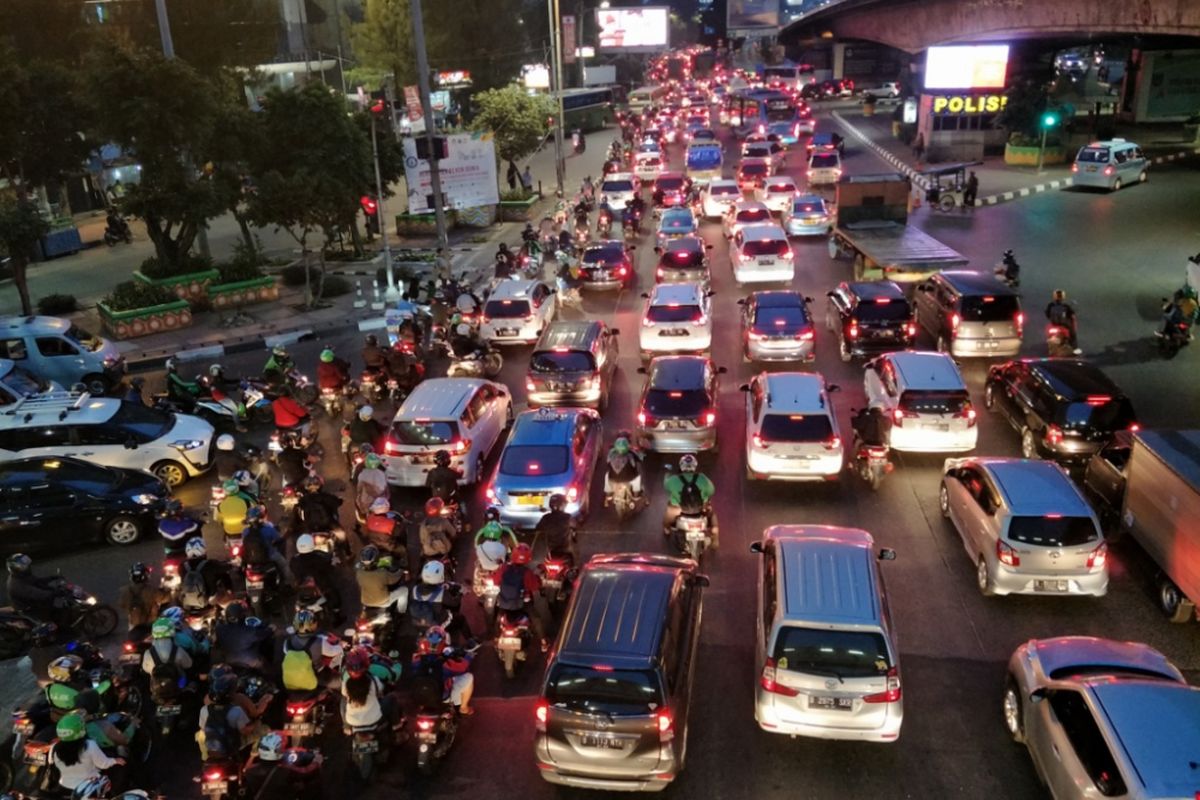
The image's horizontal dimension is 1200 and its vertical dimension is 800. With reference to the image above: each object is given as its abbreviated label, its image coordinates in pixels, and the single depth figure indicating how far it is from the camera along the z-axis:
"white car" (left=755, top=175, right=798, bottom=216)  37.72
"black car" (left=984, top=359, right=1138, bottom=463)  14.83
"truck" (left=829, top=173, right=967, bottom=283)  23.42
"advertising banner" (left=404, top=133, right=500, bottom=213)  30.16
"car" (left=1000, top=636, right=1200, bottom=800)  7.11
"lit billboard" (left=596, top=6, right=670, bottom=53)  84.62
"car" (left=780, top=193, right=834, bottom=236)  33.75
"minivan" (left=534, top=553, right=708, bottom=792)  8.08
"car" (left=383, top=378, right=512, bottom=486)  14.80
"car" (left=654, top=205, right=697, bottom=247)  31.86
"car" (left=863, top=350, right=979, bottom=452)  15.30
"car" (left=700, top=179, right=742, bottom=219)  38.06
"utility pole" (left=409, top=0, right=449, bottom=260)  25.33
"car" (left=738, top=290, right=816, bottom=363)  19.72
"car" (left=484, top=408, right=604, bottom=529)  13.32
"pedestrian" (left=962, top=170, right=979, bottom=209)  38.00
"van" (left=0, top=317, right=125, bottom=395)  21.78
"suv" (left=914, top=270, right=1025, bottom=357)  19.45
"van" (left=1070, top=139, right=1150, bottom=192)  40.44
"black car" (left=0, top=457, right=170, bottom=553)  14.01
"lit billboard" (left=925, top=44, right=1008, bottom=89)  47.88
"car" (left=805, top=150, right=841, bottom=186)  43.47
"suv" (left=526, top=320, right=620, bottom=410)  17.64
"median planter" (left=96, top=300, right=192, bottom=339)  26.45
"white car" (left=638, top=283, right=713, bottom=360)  20.59
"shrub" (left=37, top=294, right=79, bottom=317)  30.03
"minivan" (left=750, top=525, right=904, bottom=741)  8.58
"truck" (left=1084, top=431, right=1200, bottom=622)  10.84
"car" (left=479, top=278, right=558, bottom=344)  22.41
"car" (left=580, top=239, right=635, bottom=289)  27.67
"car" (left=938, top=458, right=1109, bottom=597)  11.23
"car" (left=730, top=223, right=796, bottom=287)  26.80
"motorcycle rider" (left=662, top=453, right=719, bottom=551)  12.53
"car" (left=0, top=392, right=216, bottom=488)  15.99
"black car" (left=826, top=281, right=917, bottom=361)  20.02
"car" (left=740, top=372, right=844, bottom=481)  14.32
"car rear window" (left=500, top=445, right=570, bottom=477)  13.48
